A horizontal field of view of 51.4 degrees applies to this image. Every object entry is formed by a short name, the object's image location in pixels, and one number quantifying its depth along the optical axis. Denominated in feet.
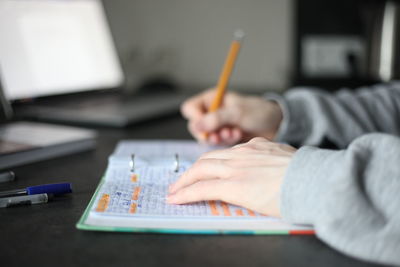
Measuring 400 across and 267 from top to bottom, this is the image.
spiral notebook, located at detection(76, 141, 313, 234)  1.41
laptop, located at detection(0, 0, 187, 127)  3.44
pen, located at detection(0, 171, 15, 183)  2.05
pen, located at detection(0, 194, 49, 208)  1.70
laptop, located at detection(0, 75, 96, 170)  2.36
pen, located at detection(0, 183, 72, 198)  1.75
